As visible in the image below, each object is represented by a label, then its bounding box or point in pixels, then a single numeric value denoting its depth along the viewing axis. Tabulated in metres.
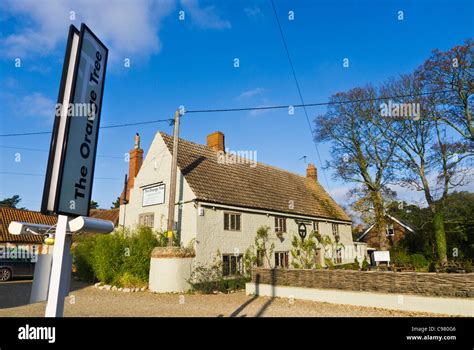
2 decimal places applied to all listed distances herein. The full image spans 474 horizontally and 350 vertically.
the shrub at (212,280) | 15.95
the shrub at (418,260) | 24.90
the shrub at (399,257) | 23.61
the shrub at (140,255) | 16.73
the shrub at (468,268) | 15.61
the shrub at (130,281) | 16.42
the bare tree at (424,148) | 23.06
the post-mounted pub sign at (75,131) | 3.76
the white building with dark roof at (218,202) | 17.72
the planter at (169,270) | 15.25
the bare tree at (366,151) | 26.77
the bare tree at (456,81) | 21.25
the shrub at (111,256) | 17.31
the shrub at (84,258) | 20.06
